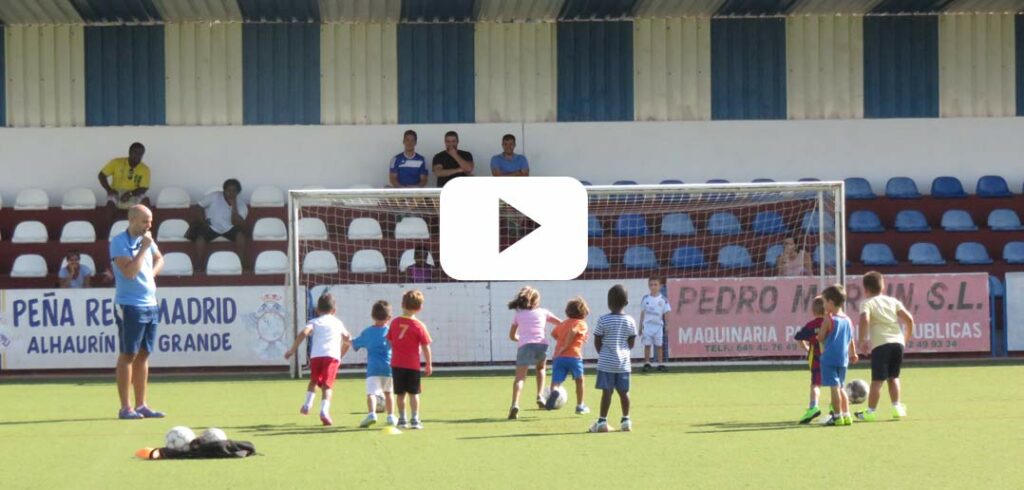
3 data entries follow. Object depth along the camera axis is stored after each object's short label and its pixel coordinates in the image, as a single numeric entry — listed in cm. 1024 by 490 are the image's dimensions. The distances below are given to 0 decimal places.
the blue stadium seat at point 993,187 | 2600
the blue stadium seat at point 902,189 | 2598
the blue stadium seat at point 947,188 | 2602
